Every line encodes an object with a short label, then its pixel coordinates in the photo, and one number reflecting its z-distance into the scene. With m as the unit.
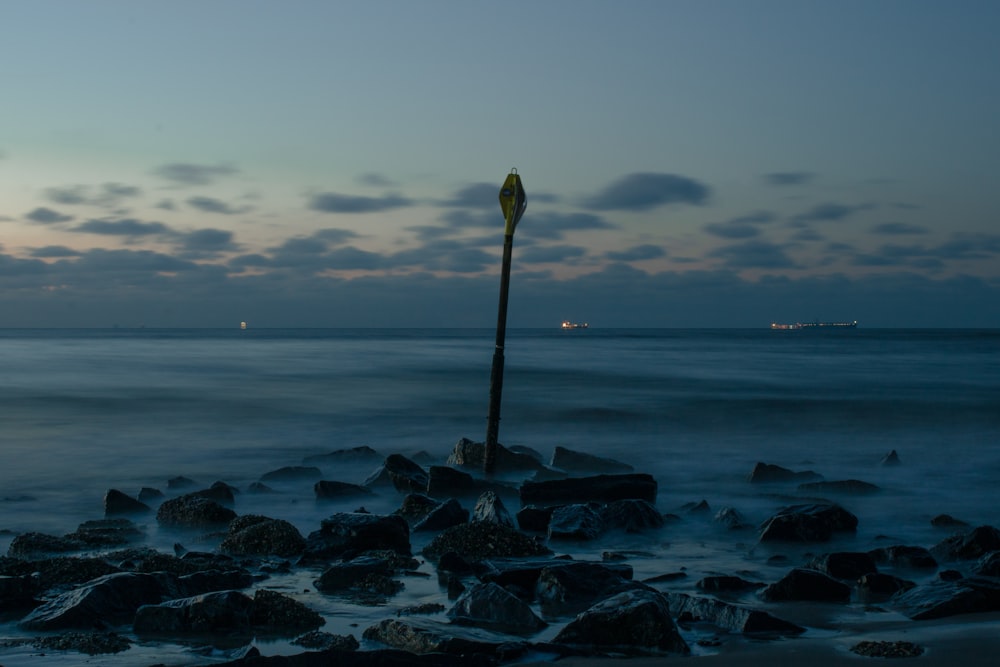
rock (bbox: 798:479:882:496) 11.20
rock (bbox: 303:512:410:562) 7.42
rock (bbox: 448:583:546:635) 5.42
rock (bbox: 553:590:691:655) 4.98
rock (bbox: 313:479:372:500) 10.59
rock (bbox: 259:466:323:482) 11.97
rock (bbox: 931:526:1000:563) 7.49
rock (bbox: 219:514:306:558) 7.50
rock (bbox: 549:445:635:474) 13.41
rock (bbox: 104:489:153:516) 9.68
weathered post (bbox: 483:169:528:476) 11.96
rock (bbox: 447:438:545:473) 12.96
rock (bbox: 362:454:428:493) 10.94
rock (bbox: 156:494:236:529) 8.90
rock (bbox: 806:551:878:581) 6.65
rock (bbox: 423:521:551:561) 7.37
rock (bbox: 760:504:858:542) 8.24
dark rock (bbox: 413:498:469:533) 8.55
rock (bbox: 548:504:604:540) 8.27
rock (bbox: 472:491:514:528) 8.62
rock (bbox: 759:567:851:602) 6.12
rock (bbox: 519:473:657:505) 10.03
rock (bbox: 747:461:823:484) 12.11
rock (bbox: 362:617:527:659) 4.78
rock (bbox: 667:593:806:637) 5.30
